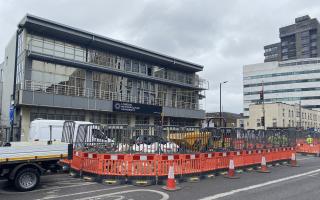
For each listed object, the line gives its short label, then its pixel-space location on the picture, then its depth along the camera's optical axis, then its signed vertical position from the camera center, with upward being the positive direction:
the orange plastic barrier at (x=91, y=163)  10.89 -1.62
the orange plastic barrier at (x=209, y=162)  11.81 -1.63
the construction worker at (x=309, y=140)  24.16 -1.43
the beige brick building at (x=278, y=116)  80.44 +1.89
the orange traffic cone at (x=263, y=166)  13.45 -2.02
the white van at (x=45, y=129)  20.68 -0.61
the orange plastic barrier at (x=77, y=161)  11.71 -1.64
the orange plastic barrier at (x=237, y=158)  13.29 -1.64
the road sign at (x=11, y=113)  20.45 +0.46
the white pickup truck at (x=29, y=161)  8.98 -1.29
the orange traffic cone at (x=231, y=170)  11.82 -1.94
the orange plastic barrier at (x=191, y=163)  11.16 -1.62
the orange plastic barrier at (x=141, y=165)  10.48 -1.57
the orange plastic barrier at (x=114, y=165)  10.57 -1.58
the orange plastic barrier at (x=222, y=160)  12.49 -1.64
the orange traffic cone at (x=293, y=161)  16.11 -2.15
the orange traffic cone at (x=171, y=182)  9.42 -1.95
